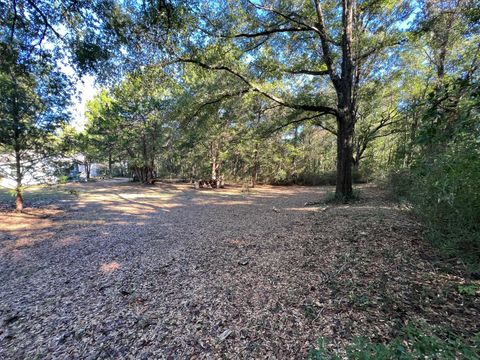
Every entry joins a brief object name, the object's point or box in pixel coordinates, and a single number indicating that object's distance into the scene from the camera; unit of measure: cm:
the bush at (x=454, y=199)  186
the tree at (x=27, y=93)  404
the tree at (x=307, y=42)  575
